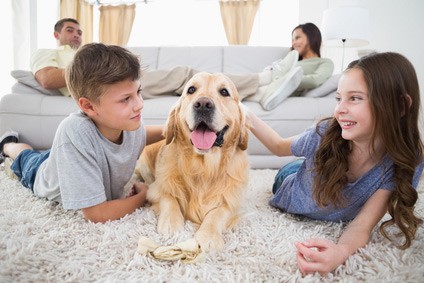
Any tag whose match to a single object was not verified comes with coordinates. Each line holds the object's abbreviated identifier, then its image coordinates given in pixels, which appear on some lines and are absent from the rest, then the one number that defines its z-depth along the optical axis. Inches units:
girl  43.2
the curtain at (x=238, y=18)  277.4
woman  106.2
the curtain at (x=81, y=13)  257.0
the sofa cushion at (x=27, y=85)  114.3
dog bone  39.5
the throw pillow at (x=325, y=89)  117.0
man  109.8
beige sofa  104.3
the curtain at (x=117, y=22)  290.8
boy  50.0
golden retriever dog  54.0
